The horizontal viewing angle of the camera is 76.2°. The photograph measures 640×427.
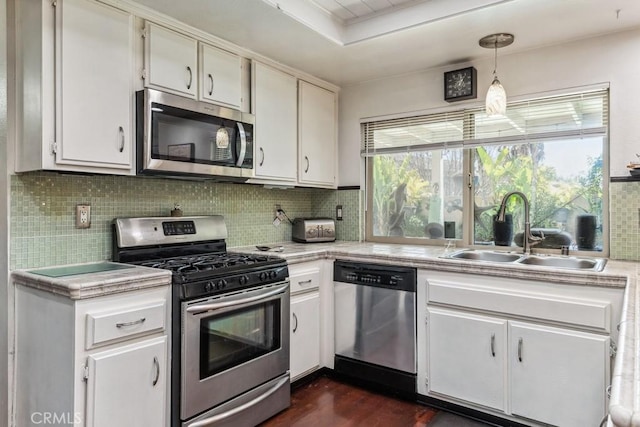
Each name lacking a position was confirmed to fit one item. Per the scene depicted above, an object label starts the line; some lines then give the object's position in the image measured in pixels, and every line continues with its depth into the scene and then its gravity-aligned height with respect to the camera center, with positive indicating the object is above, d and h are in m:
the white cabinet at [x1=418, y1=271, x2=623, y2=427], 1.97 -0.72
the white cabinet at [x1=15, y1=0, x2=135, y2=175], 1.79 +0.57
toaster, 3.32 -0.16
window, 2.58 +0.28
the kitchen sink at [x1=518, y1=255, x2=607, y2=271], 2.36 -0.30
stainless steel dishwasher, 2.57 -0.75
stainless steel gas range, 1.93 -0.58
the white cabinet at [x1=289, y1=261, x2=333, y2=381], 2.64 -0.72
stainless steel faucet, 2.66 -0.12
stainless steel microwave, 2.07 +0.40
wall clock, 2.85 +0.90
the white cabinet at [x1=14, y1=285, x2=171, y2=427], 1.64 -0.63
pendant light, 2.35 +0.66
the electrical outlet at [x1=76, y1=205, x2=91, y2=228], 2.12 -0.03
